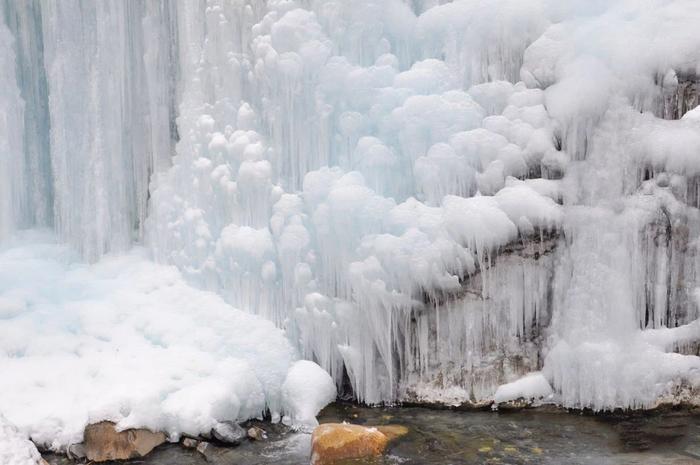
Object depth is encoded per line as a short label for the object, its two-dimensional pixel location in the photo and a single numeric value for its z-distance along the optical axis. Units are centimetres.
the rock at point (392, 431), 504
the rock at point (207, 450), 497
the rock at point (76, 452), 493
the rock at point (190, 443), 507
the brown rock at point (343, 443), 471
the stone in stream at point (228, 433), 508
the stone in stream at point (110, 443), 494
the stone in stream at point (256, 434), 521
